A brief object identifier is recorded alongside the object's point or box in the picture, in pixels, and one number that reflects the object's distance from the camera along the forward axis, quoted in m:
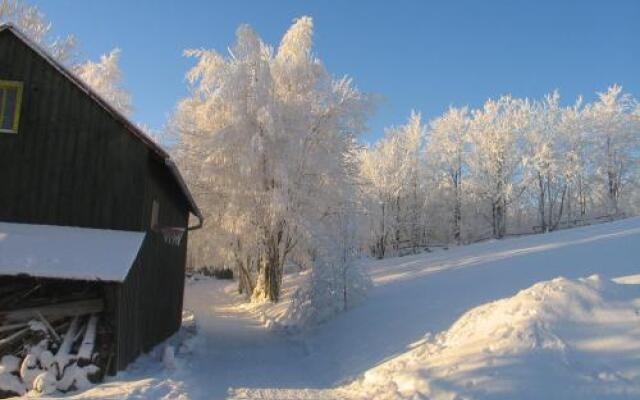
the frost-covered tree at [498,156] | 42.53
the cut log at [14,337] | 9.98
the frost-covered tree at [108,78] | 27.30
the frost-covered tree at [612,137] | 42.41
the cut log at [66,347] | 9.73
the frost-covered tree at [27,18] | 23.20
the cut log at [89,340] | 9.94
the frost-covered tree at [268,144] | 22.03
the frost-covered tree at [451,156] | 45.78
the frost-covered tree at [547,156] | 41.28
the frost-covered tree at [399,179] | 43.94
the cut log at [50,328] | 10.26
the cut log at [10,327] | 10.23
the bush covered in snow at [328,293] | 16.97
